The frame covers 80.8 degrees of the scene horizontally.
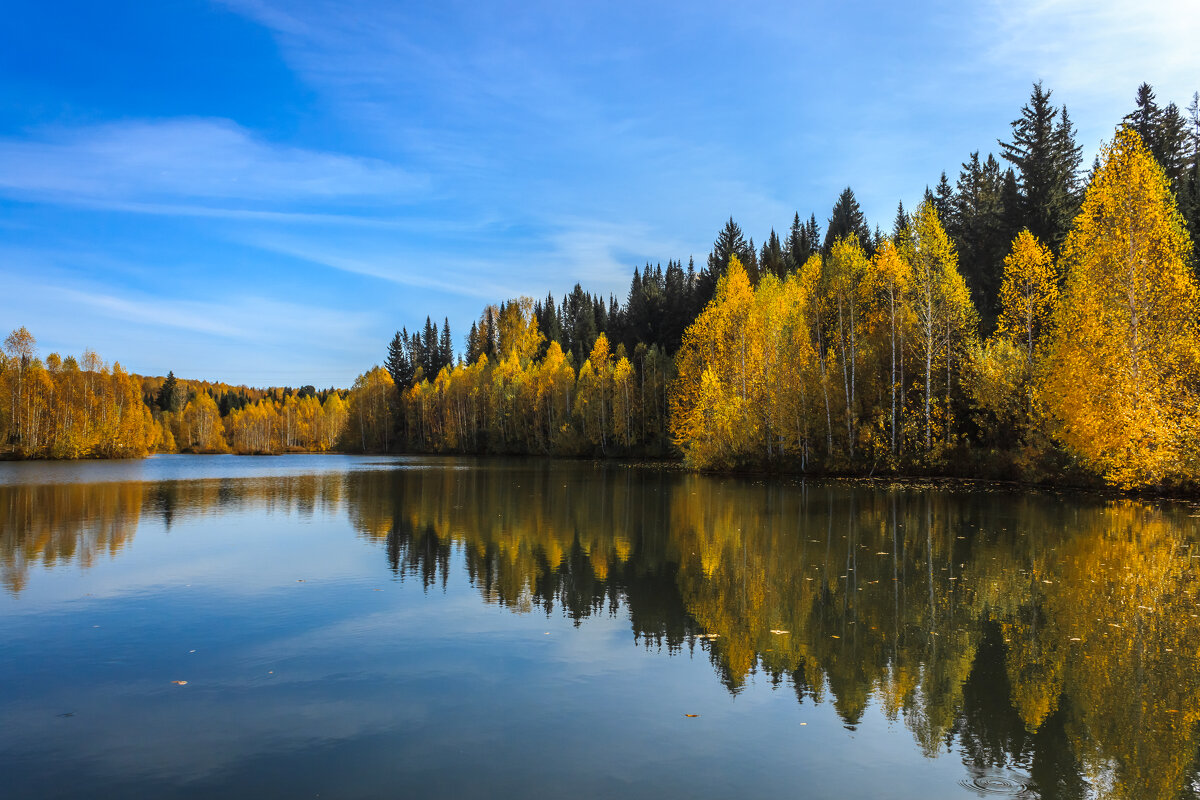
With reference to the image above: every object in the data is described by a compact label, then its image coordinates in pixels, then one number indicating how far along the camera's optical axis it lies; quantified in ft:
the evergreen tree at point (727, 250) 309.36
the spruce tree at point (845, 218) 309.22
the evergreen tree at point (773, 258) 280.88
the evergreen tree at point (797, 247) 316.40
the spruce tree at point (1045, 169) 171.83
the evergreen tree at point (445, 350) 449.89
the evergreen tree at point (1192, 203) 148.36
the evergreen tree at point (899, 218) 292.61
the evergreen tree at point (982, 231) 192.13
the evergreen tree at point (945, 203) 257.09
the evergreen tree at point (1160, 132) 182.79
